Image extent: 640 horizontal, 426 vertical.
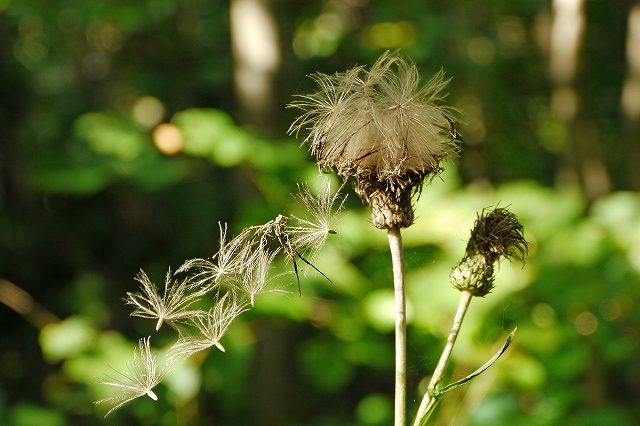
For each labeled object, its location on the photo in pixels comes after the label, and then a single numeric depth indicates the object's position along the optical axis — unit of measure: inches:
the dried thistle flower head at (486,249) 27.0
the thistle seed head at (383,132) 26.7
